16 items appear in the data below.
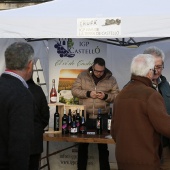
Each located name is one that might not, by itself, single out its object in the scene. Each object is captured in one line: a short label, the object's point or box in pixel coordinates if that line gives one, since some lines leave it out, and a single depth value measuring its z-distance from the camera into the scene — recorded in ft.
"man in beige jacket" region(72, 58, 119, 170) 18.53
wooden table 15.96
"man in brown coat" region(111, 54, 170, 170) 10.10
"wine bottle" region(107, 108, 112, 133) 17.56
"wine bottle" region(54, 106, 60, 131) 17.90
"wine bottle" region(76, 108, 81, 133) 17.29
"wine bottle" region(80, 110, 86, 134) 17.31
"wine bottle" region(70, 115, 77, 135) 17.08
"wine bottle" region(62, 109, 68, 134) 17.26
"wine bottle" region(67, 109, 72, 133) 17.39
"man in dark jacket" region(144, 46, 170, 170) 12.07
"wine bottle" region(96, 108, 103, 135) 17.22
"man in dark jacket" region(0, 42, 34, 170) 8.52
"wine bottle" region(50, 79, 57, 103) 19.08
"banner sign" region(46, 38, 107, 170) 20.65
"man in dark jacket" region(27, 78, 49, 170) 14.74
